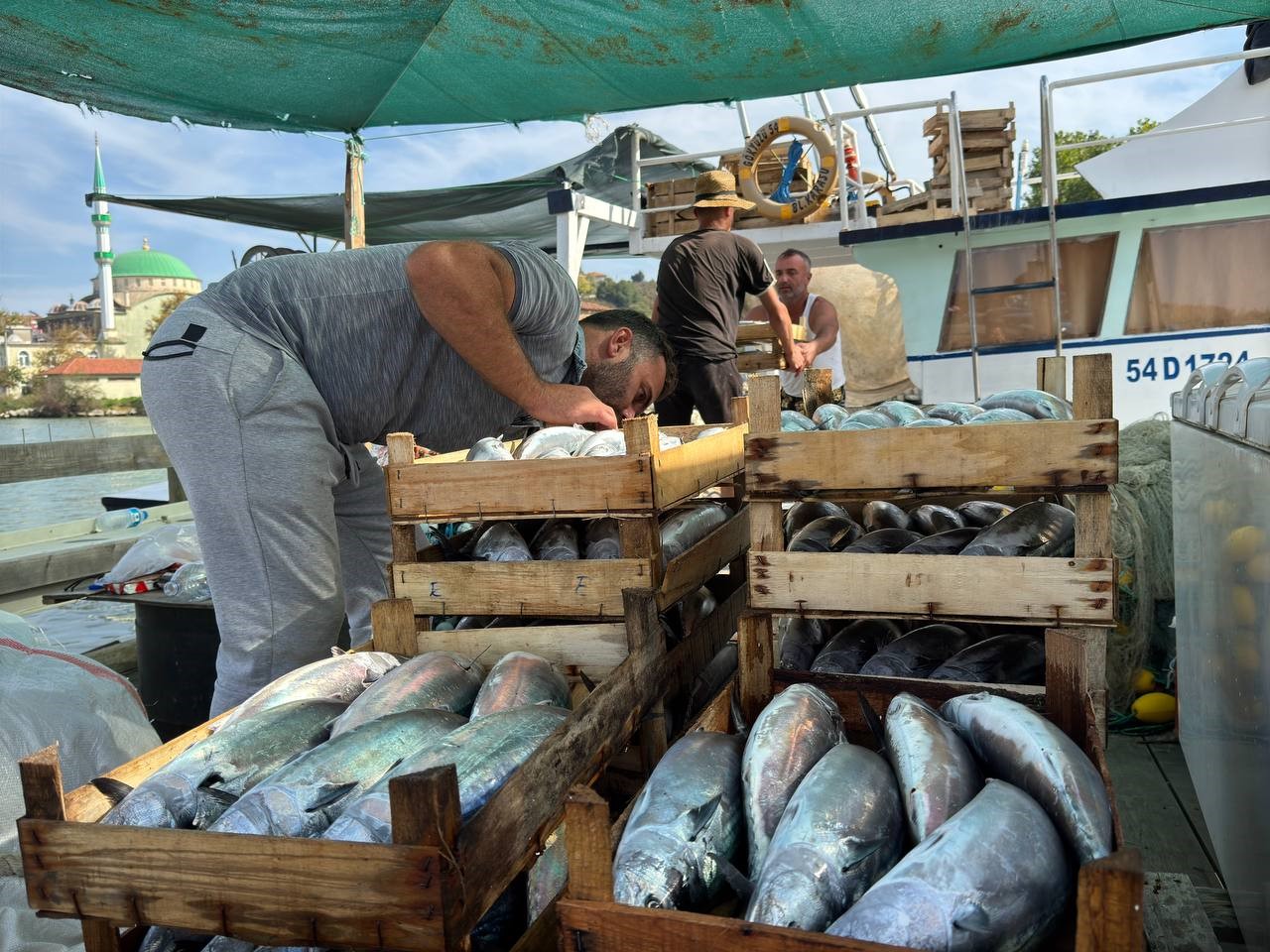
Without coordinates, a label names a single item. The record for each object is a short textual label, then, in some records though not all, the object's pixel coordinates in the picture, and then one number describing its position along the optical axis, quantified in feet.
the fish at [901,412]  9.14
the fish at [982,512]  9.31
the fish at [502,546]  8.64
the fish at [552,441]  8.82
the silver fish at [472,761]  4.76
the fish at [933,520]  9.35
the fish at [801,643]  8.45
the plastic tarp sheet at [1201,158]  31.01
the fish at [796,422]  9.34
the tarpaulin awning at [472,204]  37.37
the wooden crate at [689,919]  3.64
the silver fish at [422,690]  6.52
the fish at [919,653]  7.61
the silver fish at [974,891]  4.08
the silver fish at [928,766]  5.01
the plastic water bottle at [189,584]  13.92
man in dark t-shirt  18.93
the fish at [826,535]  9.04
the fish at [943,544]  8.16
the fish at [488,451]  9.05
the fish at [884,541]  8.45
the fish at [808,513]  10.39
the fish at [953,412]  9.21
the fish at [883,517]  9.71
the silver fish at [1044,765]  4.75
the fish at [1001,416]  8.54
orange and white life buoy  32.89
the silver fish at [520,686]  6.77
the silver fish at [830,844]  4.40
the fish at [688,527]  8.93
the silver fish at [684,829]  4.74
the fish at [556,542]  8.63
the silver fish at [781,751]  5.32
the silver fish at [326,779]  5.02
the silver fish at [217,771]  5.26
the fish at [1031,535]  7.69
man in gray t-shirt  8.63
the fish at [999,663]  7.32
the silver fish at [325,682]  6.79
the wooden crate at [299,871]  4.18
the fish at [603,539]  8.62
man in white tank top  25.79
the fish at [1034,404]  9.22
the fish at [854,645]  8.05
